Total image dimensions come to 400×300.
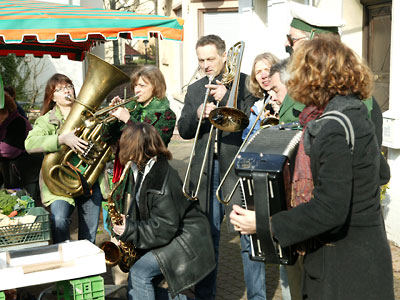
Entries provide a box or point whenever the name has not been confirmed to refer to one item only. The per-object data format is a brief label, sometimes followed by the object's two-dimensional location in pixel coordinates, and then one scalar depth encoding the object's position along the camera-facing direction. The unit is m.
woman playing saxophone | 3.45
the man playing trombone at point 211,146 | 4.09
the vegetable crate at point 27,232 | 3.36
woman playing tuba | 4.28
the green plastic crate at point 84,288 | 3.09
